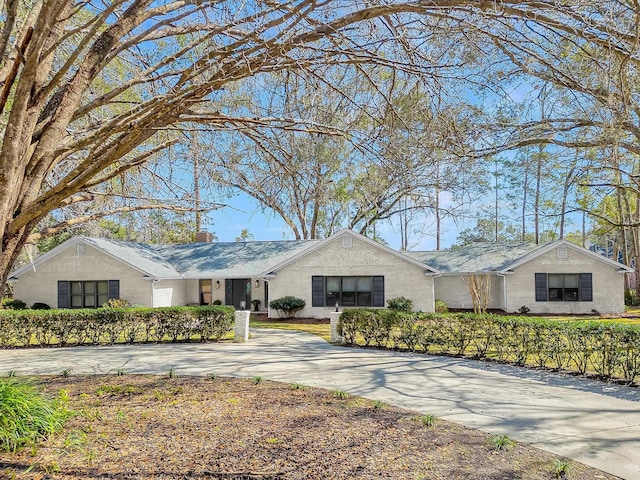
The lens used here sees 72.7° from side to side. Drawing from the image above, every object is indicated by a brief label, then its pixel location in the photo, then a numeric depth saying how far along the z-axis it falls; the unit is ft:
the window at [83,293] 67.56
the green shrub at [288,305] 67.05
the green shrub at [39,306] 65.87
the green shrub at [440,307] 69.72
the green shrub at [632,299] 96.73
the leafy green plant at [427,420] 17.95
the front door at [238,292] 76.23
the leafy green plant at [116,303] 63.57
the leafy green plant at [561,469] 13.26
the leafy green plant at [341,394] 22.15
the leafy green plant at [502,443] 15.39
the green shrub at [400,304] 65.05
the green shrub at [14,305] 65.05
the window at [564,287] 71.67
